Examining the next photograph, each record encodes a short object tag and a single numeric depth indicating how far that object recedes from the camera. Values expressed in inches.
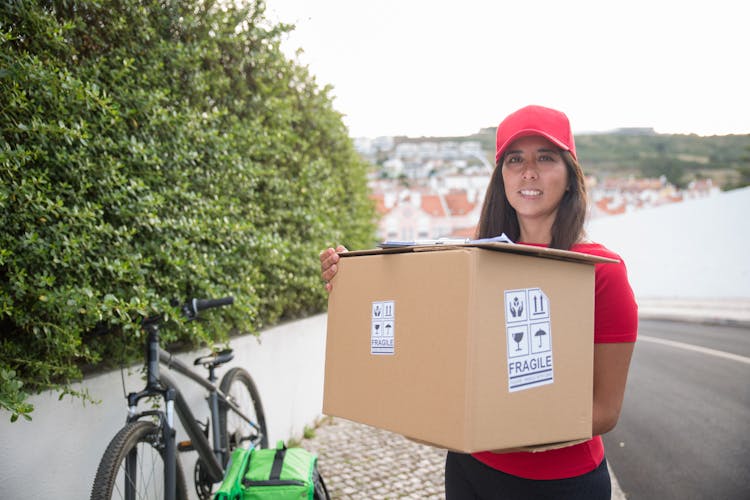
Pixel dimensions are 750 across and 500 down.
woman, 56.1
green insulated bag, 89.0
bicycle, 84.5
